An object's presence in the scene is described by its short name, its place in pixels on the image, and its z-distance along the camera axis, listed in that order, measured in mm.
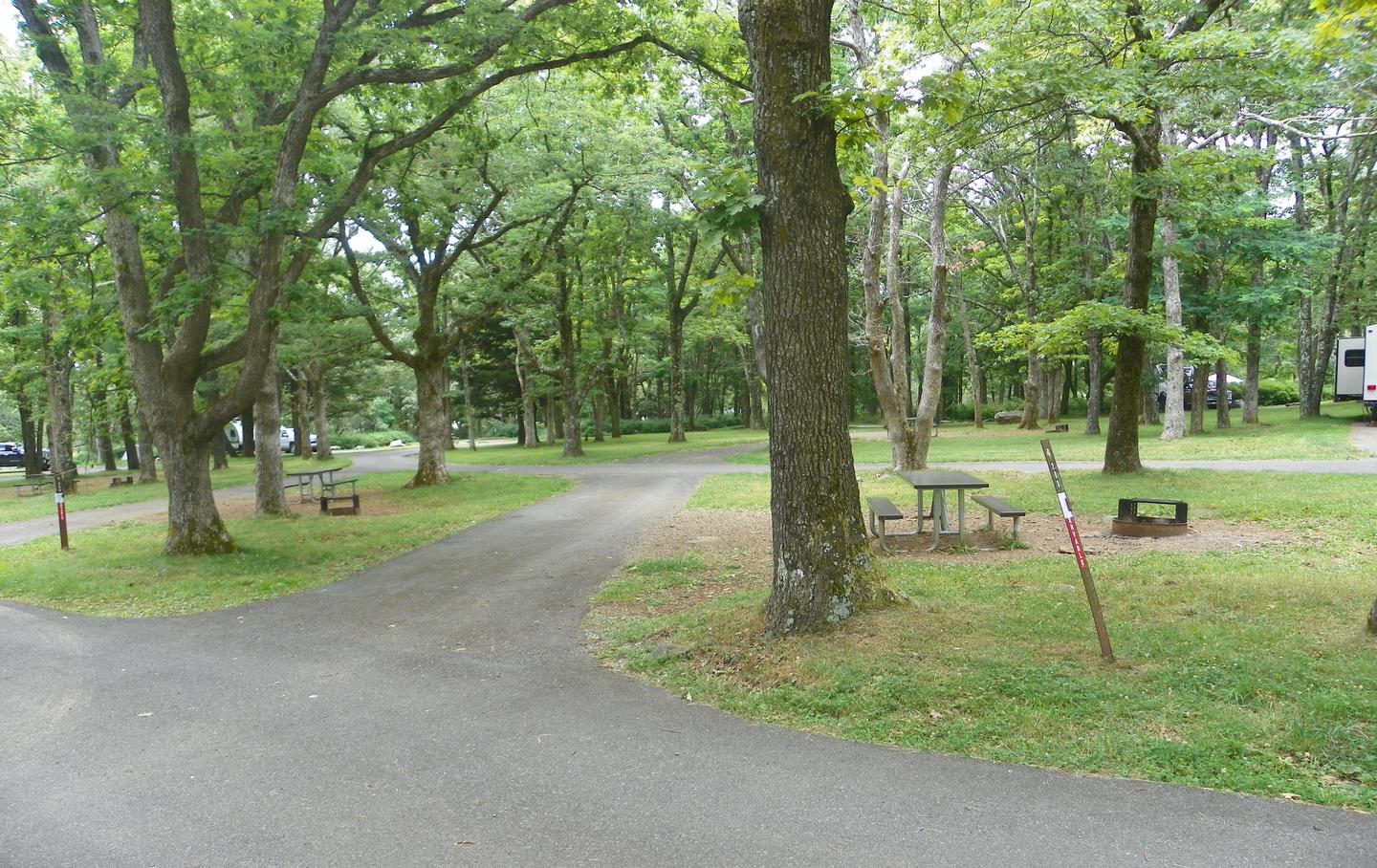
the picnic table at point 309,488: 16497
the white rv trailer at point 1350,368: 24609
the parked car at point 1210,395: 35812
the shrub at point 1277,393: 38469
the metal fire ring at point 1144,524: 9164
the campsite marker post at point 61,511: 11109
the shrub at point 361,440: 51162
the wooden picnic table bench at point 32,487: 22878
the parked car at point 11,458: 41156
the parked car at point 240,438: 42156
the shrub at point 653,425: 44500
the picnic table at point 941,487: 8648
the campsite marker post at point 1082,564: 4648
